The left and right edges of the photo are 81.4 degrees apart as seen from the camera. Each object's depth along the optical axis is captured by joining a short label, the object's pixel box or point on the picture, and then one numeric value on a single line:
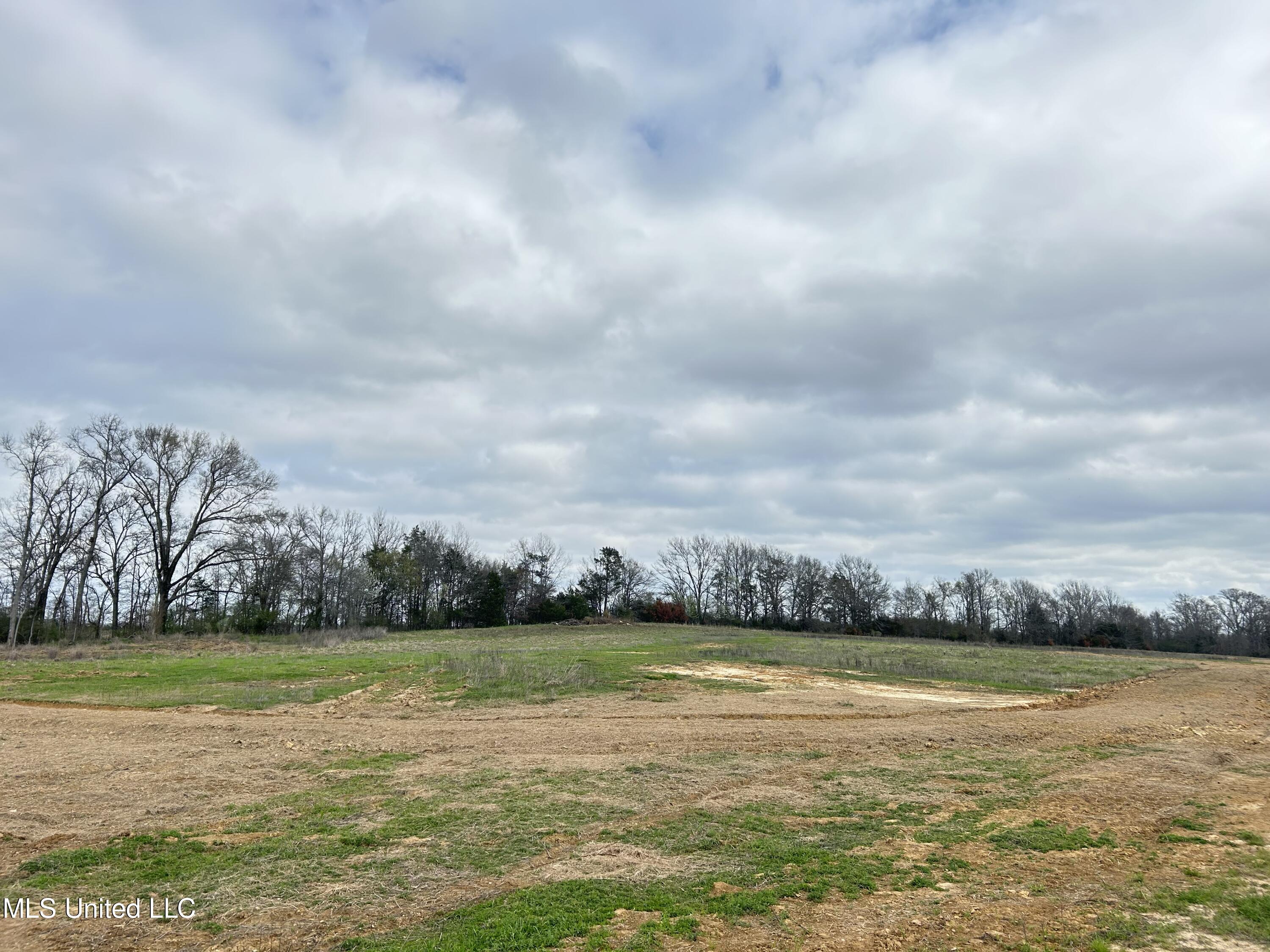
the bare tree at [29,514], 52.16
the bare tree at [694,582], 101.62
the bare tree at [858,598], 93.25
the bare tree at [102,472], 55.94
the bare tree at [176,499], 57.12
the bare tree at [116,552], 58.12
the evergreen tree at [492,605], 78.44
